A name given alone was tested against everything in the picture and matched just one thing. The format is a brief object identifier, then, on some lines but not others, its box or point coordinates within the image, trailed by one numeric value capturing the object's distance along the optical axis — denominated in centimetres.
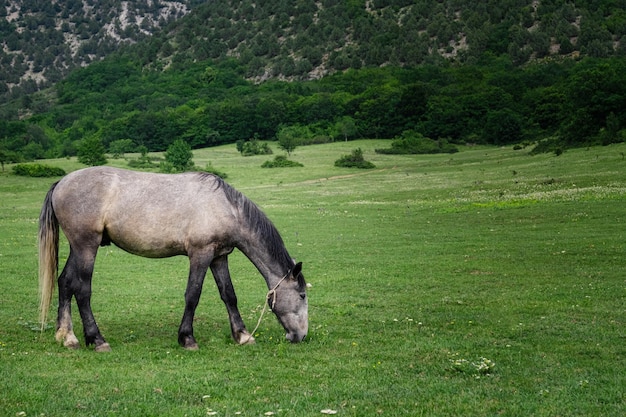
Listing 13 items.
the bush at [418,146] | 9394
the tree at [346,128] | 12044
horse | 1263
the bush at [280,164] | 7894
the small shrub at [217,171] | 7014
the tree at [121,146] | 11845
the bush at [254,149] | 10281
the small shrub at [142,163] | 8256
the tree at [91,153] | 8256
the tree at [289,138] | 9419
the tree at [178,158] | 7469
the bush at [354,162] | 7706
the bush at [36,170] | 7044
